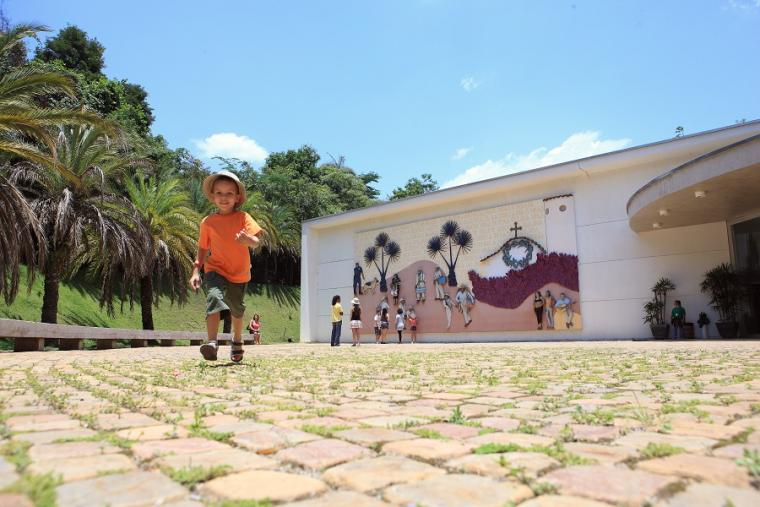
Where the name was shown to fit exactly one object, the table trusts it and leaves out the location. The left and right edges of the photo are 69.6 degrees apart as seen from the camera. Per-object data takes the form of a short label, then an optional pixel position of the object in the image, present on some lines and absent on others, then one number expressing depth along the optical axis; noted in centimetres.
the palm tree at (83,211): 1551
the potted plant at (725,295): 1550
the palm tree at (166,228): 1973
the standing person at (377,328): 2267
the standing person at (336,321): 1638
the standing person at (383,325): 2236
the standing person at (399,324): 2200
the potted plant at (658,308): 1667
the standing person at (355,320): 1745
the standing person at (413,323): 2192
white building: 1402
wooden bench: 1105
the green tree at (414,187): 4981
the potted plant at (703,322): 1631
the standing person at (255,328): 2108
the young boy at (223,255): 613
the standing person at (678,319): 1633
